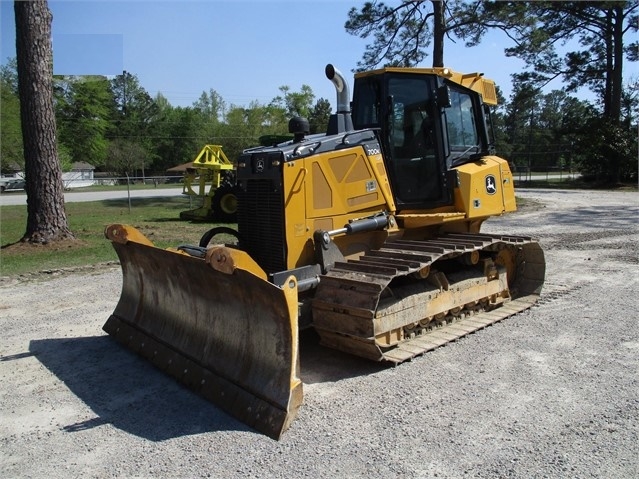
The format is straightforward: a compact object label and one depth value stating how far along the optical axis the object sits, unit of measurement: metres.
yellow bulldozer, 4.35
